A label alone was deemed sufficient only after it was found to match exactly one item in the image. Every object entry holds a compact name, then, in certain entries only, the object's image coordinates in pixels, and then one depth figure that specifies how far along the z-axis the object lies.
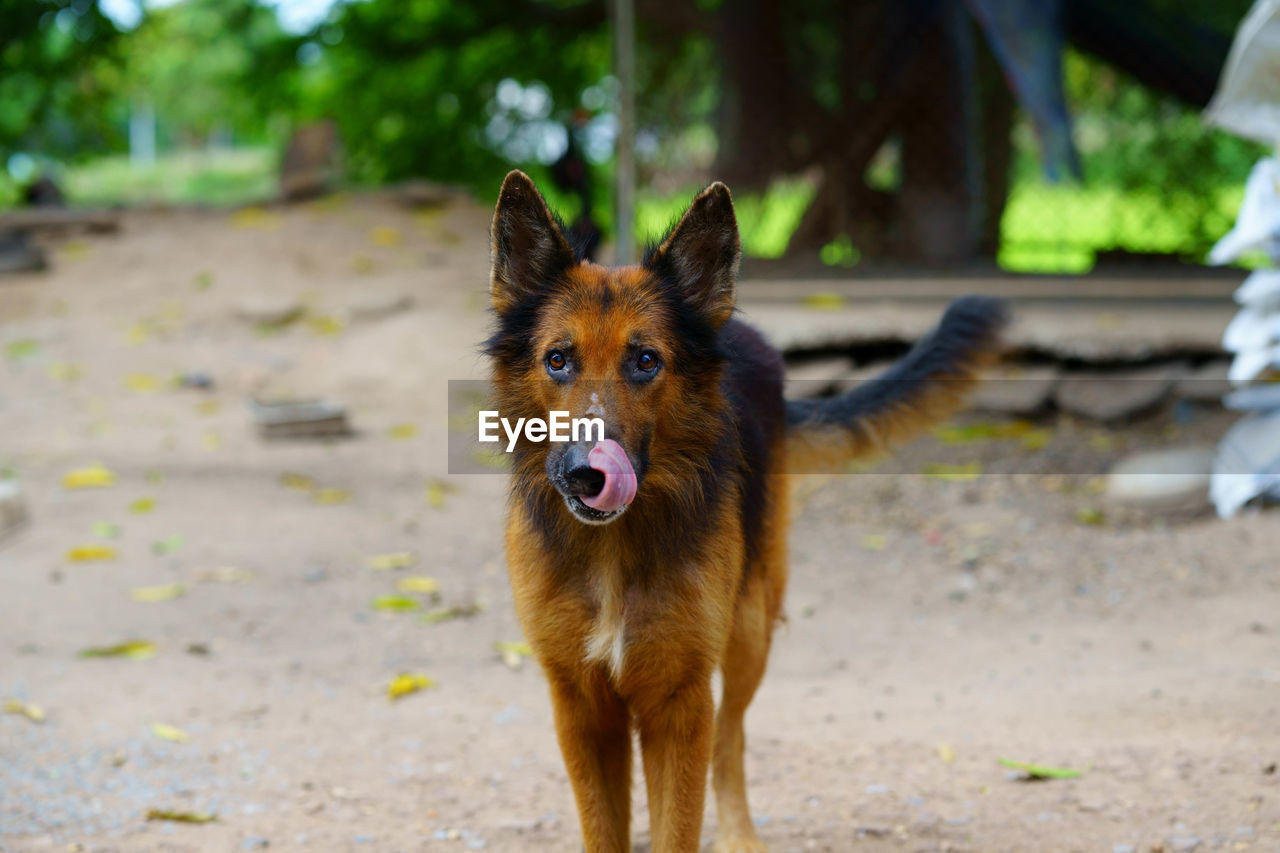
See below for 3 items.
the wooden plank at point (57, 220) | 12.88
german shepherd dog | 2.87
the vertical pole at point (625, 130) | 8.41
